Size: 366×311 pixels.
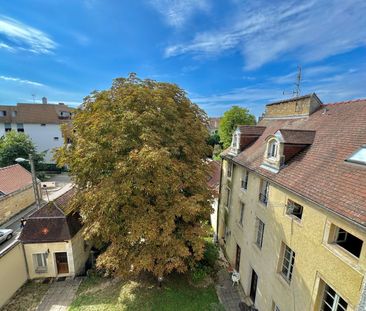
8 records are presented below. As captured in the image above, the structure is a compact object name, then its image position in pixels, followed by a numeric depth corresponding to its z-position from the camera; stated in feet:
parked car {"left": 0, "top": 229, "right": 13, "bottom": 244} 63.36
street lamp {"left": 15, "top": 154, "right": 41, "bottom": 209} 52.75
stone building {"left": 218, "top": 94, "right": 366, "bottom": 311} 23.98
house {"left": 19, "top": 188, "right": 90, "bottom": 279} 51.16
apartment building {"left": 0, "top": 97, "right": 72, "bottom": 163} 151.94
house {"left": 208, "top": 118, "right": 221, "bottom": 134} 290.56
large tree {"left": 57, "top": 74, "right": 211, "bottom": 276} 38.01
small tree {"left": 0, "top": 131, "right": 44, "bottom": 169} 118.42
